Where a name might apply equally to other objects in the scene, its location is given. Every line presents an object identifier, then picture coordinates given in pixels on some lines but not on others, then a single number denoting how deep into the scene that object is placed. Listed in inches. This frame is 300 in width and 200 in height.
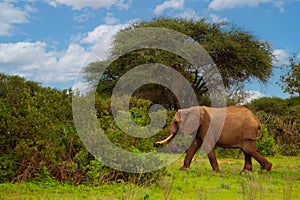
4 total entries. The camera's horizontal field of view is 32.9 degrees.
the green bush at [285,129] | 1017.5
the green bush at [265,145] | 924.0
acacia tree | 1222.3
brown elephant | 577.6
